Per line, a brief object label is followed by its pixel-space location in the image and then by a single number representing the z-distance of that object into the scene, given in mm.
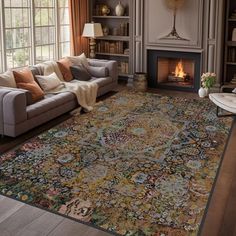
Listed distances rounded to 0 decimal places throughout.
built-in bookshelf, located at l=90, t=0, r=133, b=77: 7953
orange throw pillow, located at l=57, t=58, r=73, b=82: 6523
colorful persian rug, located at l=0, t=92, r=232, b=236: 3104
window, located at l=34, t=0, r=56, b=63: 6891
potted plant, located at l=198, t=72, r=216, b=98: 6766
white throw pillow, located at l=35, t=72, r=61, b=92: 5773
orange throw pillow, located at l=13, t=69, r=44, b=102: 5270
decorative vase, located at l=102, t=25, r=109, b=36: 8188
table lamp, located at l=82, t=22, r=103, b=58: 7555
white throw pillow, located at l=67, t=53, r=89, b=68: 6923
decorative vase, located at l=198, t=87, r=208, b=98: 6945
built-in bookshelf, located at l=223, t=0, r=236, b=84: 6963
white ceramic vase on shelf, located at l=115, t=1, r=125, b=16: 7840
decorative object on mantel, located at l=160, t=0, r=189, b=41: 7035
